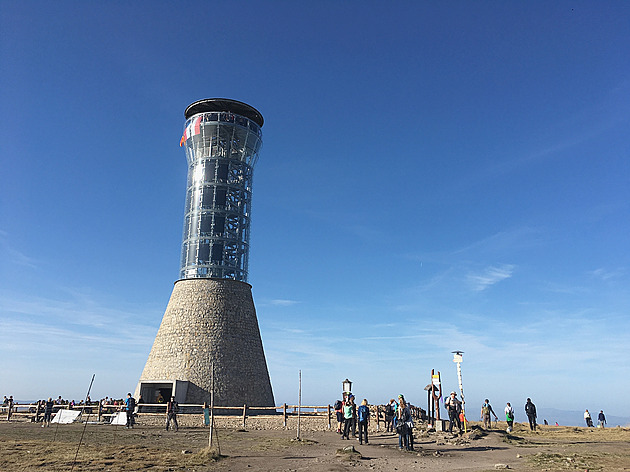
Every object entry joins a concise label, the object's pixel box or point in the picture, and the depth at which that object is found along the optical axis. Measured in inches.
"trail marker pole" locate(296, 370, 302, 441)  830.4
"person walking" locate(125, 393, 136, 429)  1115.3
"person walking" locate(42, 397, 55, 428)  1153.4
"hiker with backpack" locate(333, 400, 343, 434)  997.8
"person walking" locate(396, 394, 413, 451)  689.6
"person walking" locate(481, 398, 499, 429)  1063.7
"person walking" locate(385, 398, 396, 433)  1016.0
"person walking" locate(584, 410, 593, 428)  1397.6
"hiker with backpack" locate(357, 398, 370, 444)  768.1
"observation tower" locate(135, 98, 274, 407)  1461.6
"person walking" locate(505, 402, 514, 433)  1033.5
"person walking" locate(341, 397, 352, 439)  826.8
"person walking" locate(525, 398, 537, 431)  1047.2
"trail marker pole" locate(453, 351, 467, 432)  955.9
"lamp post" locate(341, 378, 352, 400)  1259.8
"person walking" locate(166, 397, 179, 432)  1034.4
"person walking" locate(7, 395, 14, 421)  1222.9
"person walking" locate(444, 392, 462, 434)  907.4
